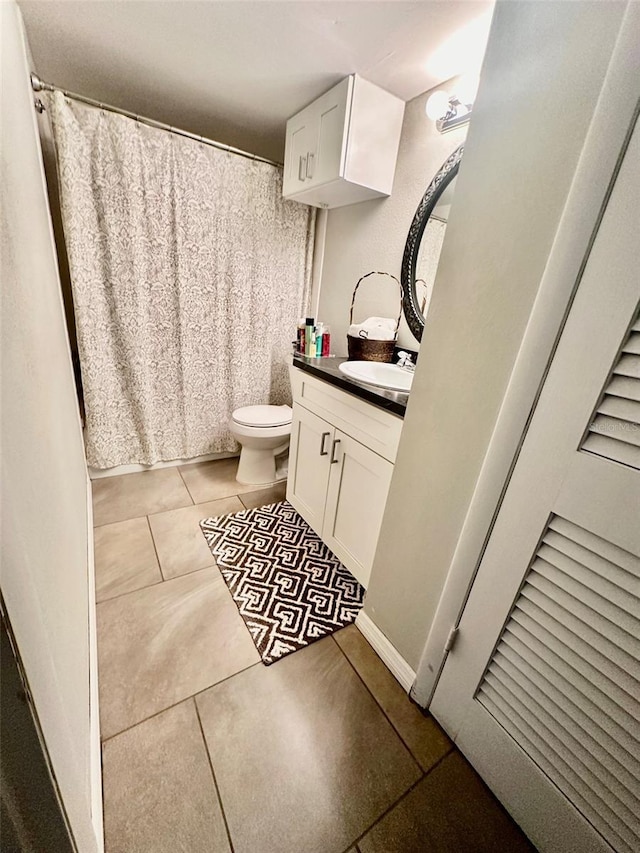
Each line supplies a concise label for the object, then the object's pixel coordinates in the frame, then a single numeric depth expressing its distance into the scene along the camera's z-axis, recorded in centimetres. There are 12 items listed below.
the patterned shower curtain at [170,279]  154
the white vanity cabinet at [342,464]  113
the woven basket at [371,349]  159
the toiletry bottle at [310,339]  175
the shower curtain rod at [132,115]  134
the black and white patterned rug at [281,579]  119
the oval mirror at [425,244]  136
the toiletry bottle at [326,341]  179
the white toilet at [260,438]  185
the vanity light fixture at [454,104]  121
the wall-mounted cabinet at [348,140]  138
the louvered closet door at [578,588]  54
